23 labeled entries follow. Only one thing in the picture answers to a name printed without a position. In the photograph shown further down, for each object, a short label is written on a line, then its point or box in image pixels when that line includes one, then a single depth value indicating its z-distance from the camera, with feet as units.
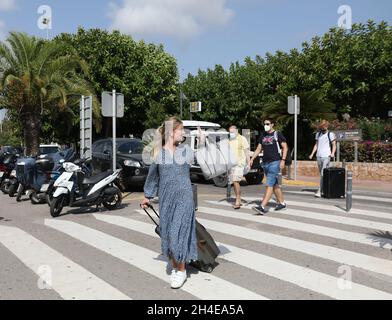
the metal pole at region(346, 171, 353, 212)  29.37
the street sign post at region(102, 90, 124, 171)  38.68
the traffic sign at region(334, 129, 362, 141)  49.44
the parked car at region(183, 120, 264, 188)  48.57
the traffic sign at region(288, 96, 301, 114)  53.98
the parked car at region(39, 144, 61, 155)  73.73
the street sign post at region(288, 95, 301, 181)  53.26
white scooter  31.30
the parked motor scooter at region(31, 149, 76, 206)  35.86
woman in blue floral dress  15.66
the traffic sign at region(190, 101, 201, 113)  86.59
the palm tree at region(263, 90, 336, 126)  67.92
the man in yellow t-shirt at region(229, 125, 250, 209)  32.42
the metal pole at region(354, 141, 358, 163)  56.52
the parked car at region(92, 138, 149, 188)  43.24
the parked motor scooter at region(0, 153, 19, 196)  44.24
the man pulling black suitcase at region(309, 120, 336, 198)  37.50
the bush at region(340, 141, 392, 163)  57.06
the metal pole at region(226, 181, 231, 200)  37.26
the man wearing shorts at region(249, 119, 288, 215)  29.48
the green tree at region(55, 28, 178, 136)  100.12
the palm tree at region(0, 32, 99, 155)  64.80
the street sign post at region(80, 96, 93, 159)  42.31
